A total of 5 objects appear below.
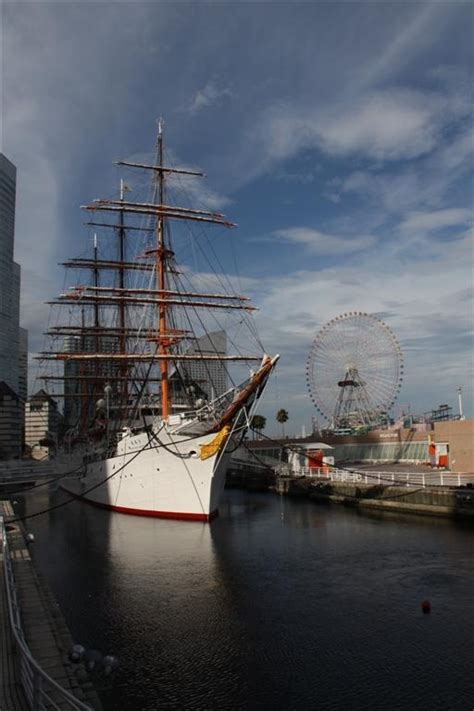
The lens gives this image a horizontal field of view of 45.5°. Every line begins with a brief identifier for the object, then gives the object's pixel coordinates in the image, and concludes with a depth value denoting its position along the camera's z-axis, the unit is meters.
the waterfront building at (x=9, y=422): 152.00
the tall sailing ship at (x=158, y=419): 32.41
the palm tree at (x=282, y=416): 99.69
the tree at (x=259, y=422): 106.11
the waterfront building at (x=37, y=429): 167.45
